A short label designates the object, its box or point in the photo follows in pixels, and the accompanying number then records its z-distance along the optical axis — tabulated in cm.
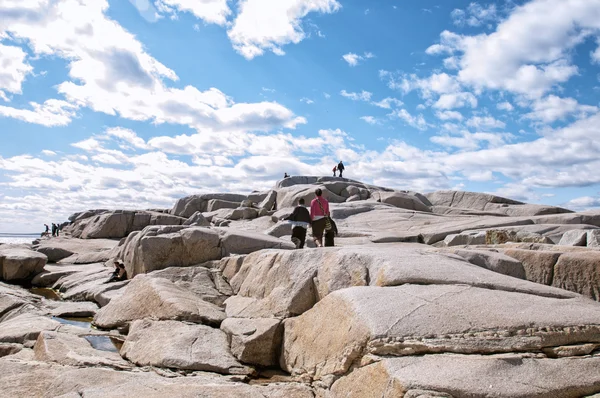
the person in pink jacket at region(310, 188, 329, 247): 1134
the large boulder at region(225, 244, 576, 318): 627
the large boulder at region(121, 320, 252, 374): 687
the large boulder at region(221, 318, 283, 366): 718
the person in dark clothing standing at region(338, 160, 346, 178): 4041
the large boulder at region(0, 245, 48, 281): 1872
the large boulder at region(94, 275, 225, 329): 847
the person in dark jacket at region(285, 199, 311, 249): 1193
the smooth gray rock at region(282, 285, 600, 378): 473
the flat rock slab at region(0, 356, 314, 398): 534
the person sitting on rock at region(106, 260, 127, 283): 1437
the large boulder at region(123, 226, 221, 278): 1296
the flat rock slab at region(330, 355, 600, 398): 408
